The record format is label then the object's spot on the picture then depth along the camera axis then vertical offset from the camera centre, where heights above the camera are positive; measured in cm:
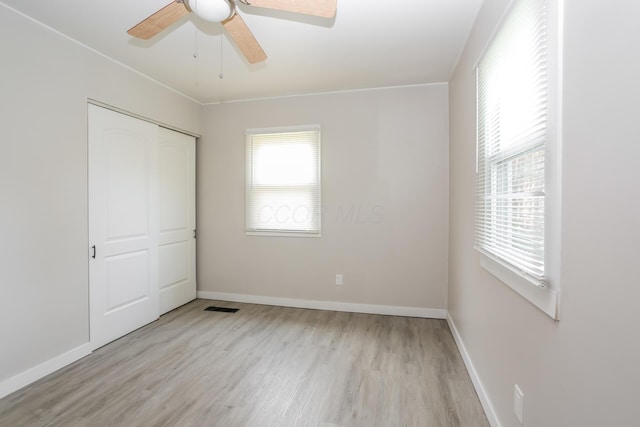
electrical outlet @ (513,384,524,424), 137 -92
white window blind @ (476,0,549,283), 119 +35
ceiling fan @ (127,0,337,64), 151 +108
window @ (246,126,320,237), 372 +36
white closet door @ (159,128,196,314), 356 -14
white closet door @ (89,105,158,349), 271 -16
